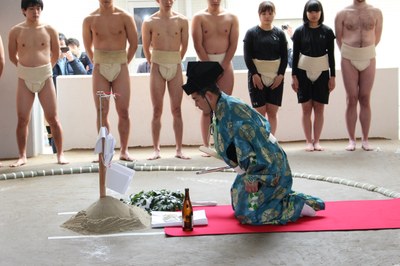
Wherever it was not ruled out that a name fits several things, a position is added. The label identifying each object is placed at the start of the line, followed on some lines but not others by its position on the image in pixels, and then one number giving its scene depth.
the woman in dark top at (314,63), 6.64
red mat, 3.72
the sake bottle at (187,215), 3.74
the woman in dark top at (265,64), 6.53
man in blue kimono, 3.81
